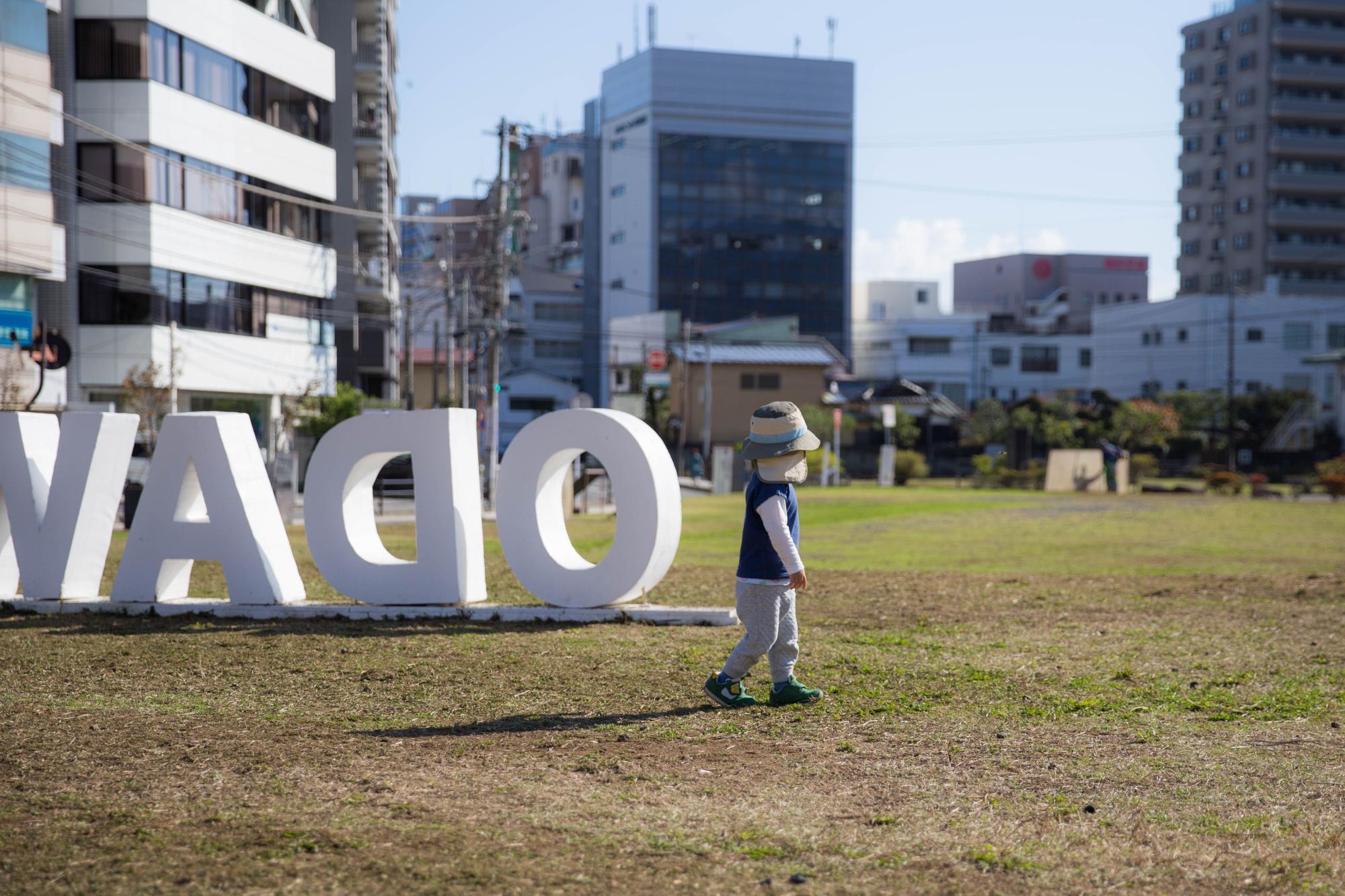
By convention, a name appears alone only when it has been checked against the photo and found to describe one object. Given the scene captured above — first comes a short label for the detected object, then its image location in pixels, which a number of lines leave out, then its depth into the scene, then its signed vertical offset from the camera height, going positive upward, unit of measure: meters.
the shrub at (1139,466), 52.28 -2.86
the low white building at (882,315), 93.06 +6.67
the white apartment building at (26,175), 30.97 +5.57
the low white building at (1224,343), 79.75 +3.62
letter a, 11.50 -1.16
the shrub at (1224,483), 45.12 -3.06
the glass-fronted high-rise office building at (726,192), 95.25 +15.94
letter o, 11.34 -1.03
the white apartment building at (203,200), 35.41 +5.96
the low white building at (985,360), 90.38 +2.72
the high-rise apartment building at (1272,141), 86.69 +18.26
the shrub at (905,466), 54.00 -2.97
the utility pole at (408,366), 44.38 +1.09
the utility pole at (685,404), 60.27 -0.38
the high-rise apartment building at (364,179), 51.75 +9.42
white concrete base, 11.79 -2.06
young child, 8.09 -1.09
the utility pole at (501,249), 38.09 +4.70
